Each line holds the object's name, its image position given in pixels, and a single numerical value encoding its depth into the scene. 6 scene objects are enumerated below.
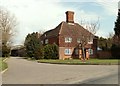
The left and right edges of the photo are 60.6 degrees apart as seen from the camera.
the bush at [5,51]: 27.11
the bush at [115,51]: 22.32
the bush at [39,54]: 21.96
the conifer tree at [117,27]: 22.65
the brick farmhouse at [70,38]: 23.01
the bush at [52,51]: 21.93
